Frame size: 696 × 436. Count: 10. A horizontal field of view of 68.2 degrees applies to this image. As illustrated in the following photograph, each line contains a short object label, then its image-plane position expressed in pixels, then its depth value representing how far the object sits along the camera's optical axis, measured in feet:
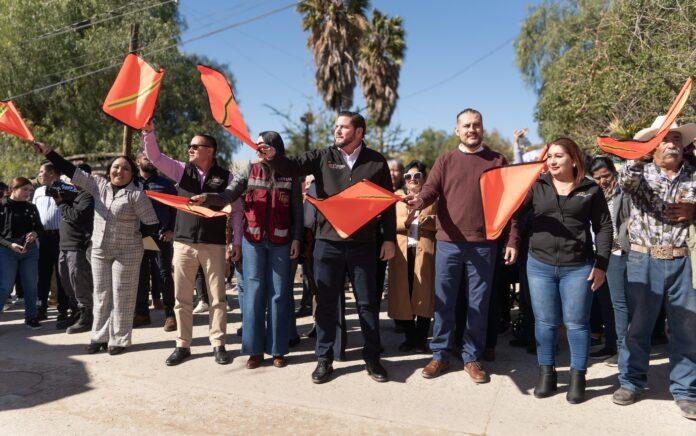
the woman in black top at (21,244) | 21.15
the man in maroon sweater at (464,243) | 14.16
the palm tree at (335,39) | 77.51
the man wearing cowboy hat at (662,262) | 12.12
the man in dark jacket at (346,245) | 14.17
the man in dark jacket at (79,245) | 19.79
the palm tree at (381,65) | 83.35
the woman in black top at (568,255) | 12.82
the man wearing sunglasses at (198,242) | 15.90
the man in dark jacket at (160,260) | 20.27
